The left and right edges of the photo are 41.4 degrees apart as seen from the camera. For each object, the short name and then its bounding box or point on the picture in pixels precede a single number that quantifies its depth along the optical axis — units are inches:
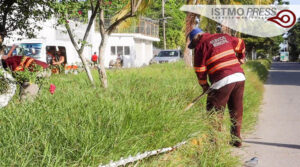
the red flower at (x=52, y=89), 240.5
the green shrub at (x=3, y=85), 232.2
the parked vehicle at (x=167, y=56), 1350.9
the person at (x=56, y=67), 284.7
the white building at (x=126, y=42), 945.9
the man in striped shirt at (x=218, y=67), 212.4
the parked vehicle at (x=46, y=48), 769.6
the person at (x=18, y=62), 261.3
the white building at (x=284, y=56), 4023.1
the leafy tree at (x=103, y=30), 335.0
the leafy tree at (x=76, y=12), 271.1
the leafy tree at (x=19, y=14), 285.9
